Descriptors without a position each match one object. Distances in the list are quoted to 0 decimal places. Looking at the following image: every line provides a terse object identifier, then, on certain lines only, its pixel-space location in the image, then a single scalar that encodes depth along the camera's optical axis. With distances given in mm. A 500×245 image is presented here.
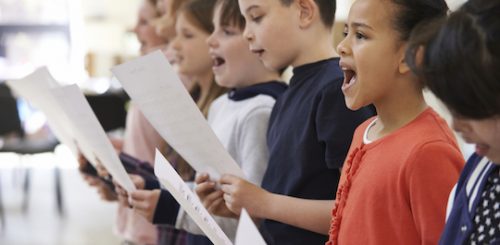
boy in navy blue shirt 3111
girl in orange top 2820
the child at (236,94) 3407
